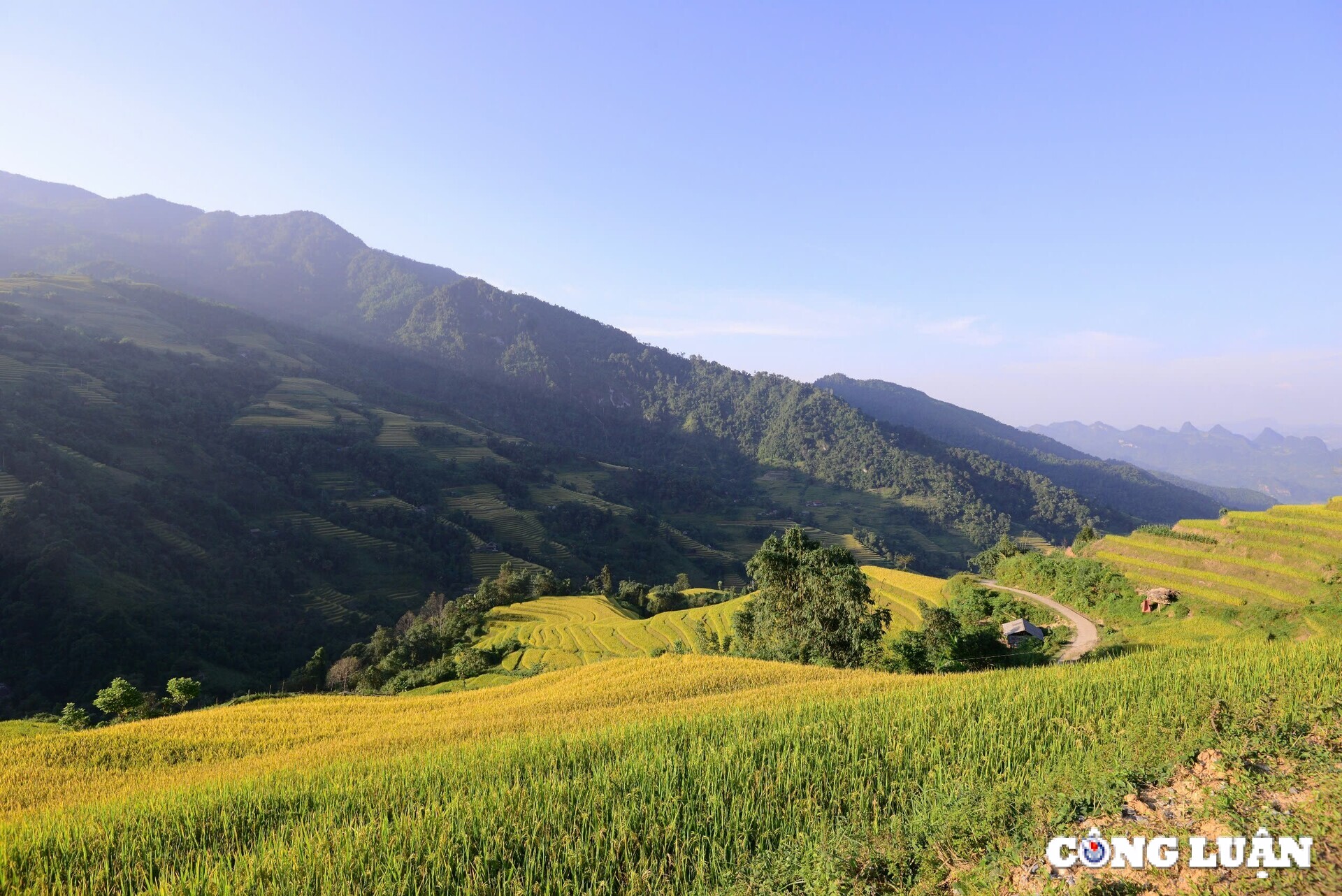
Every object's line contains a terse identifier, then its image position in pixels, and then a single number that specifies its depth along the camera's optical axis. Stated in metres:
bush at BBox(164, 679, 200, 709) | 28.90
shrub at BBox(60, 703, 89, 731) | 24.56
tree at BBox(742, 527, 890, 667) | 32.16
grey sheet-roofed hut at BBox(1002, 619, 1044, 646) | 36.41
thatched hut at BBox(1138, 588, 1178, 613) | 33.16
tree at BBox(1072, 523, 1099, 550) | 50.81
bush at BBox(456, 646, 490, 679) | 50.47
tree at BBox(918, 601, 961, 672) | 34.69
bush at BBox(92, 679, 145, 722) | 26.55
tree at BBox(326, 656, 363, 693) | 59.81
